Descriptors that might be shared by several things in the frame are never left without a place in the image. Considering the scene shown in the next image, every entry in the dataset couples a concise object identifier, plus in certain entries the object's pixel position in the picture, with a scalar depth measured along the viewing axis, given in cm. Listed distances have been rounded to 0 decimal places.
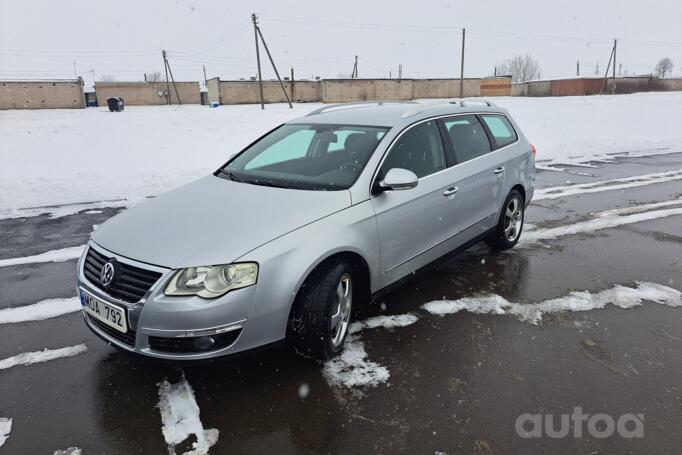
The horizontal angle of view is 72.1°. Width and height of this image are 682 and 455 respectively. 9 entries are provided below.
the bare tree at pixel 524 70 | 10025
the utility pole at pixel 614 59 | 4657
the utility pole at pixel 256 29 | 2947
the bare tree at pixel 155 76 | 8618
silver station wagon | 258
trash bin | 3331
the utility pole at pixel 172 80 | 4947
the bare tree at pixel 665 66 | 11621
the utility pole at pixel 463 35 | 4447
